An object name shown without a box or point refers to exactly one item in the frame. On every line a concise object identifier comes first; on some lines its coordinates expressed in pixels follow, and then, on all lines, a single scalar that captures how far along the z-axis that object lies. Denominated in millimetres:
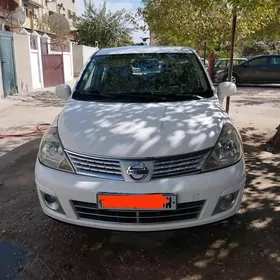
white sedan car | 2365
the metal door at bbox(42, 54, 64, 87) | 14922
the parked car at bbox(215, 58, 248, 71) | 17917
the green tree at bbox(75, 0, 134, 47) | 27453
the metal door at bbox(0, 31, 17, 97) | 10804
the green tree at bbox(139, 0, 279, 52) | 13938
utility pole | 6355
